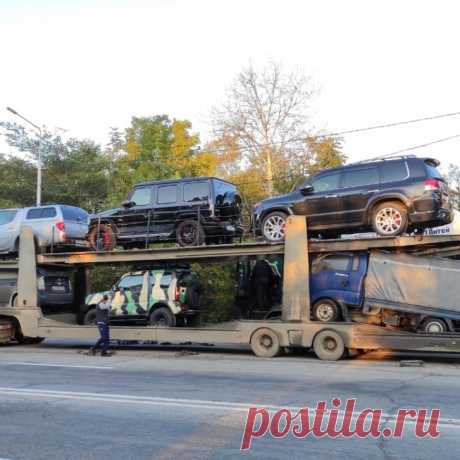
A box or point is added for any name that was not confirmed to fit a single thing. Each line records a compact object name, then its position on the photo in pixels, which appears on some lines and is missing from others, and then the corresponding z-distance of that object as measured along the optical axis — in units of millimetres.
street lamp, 24538
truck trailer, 11867
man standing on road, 13867
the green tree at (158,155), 33062
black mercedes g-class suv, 14430
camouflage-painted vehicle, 14711
